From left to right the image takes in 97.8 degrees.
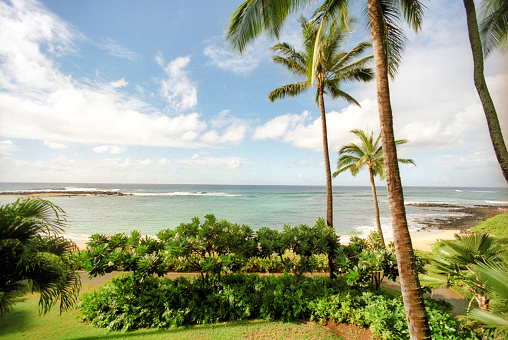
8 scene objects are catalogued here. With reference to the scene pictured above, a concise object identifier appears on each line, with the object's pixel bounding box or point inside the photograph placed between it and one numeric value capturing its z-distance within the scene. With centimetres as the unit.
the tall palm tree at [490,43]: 391
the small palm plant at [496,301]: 231
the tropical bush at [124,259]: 459
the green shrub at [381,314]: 362
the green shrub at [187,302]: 457
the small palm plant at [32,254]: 282
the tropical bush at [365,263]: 486
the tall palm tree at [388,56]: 297
